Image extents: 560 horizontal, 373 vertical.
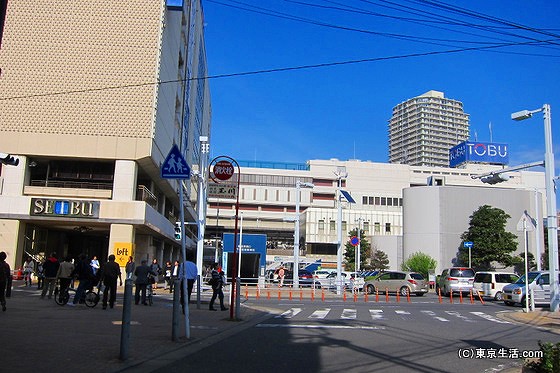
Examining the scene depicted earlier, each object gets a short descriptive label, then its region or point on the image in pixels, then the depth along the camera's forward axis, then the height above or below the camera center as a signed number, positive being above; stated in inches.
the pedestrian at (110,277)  668.7 -16.2
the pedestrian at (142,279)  745.6 -19.5
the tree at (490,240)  2218.3 +153.7
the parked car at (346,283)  1515.7 -32.8
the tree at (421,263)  2303.6 +48.7
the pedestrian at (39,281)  1028.7 -39.0
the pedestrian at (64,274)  698.2 -15.8
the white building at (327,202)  3410.4 +487.5
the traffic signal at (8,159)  517.4 +98.1
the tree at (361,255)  2967.5 +98.0
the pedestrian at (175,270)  871.3 -6.2
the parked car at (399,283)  1355.8 -24.6
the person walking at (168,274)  1193.7 -20.7
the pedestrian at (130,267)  747.8 -3.5
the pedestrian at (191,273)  733.3 -9.4
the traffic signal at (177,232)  1212.7 +78.8
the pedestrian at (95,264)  1001.6 -1.1
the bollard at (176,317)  412.2 -39.6
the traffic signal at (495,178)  891.7 +163.6
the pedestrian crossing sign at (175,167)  454.3 +83.6
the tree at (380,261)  2834.6 +63.3
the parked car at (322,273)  1937.0 -6.6
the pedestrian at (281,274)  1545.5 -12.9
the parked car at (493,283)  1262.3 -13.4
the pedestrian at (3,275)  554.6 -15.5
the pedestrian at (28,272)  1110.2 -22.5
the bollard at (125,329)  330.6 -39.8
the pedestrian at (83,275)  682.8 -15.7
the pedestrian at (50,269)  767.7 -10.2
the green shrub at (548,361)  260.1 -40.2
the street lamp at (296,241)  1529.3 +90.1
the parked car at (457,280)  1364.4 -11.3
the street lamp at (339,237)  1340.8 +92.1
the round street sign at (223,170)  591.0 +107.6
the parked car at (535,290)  995.3 -23.1
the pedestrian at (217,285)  722.8 -23.5
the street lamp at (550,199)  812.6 +126.6
